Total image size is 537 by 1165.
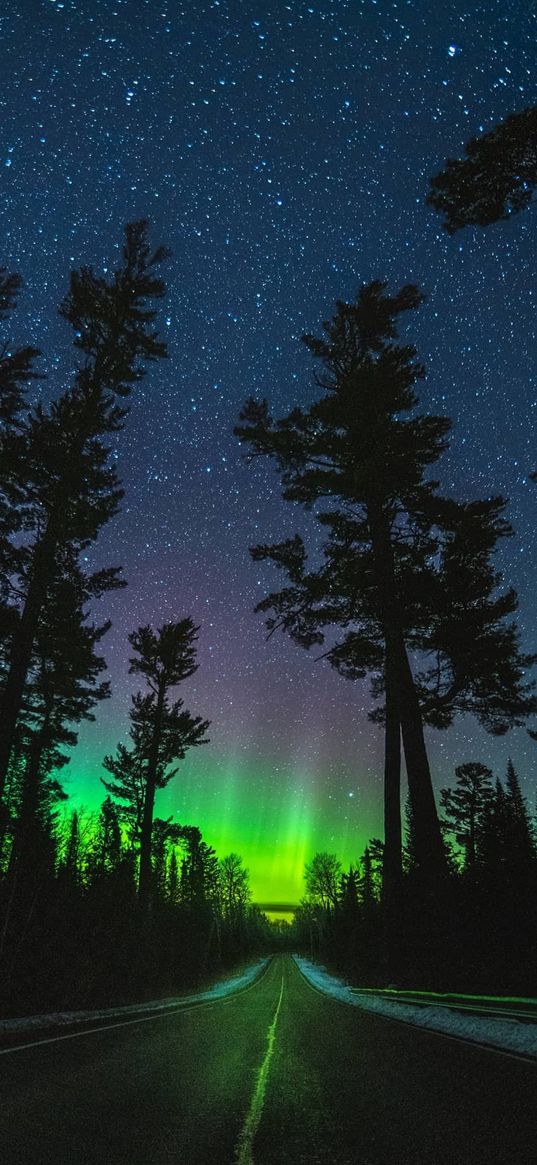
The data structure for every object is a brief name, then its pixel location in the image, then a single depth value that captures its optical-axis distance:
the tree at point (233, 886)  88.31
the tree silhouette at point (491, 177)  7.30
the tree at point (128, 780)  28.17
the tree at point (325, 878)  84.06
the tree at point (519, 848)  20.98
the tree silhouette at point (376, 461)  12.91
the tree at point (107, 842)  20.02
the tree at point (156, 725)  28.14
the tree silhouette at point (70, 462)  15.40
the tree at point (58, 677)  16.41
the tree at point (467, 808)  42.78
